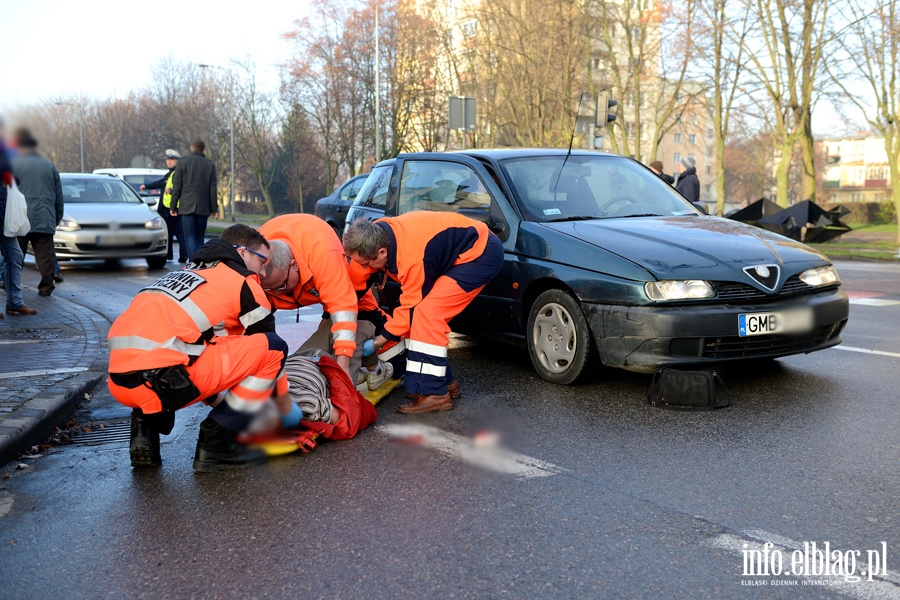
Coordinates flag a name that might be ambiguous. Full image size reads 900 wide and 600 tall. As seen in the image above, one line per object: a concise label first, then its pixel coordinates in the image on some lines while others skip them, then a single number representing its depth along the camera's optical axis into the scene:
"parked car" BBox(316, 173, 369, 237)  11.09
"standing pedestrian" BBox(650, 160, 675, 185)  14.67
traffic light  15.92
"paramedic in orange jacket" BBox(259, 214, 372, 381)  5.29
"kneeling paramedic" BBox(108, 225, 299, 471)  4.26
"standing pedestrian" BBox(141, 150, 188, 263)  14.22
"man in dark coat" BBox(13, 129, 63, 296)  10.09
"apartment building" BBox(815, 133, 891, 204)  68.75
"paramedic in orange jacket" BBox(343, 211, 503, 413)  5.52
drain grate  5.18
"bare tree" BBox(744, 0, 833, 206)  27.88
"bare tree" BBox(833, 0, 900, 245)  26.88
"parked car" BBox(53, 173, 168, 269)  14.68
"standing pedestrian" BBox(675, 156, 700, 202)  14.85
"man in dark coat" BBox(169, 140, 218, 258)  13.44
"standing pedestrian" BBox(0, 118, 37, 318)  9.70
